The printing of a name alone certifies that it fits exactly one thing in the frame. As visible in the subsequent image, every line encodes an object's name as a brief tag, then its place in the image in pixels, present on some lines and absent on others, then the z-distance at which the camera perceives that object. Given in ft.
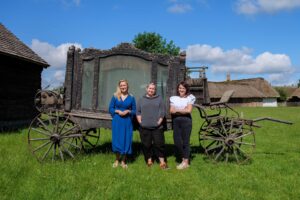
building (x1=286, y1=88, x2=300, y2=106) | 189.32
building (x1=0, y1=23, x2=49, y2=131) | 38.02
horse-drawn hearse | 20.22
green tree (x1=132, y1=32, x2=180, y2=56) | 143.17
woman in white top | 19.19
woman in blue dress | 19.01
